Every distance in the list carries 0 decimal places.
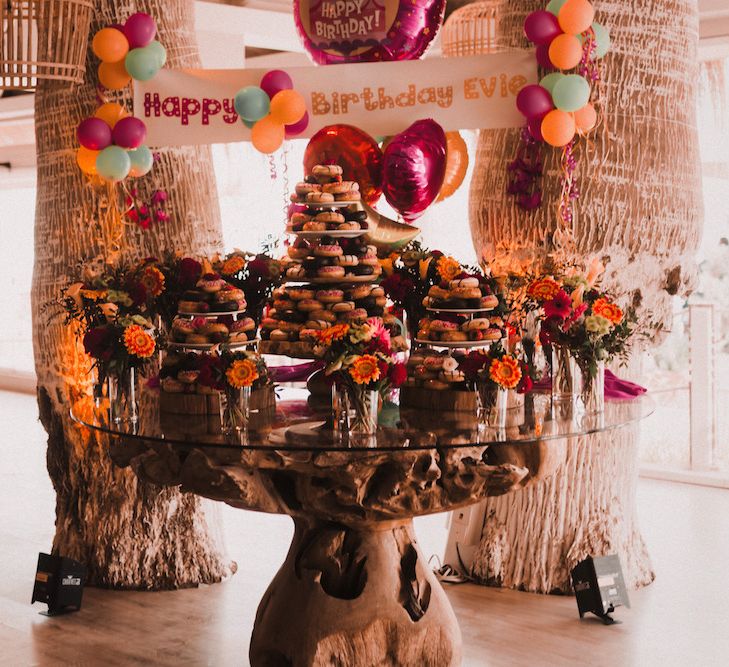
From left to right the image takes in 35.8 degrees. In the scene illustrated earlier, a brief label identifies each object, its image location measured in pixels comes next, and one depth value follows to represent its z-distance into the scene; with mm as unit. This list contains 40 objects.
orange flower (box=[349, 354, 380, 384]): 3115
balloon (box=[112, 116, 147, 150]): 4488
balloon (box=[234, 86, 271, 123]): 4488
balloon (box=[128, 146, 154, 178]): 4539
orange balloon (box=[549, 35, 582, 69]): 4184
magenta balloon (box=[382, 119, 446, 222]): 4391
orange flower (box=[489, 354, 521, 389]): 3240
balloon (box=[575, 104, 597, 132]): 4348
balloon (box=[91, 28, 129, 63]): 4430
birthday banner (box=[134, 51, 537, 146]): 4414
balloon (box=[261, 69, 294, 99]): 4492
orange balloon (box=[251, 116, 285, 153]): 4492
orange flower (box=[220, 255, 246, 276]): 3971
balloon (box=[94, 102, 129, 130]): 4566
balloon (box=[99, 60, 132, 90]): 4562
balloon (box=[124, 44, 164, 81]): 4492
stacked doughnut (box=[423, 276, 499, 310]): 3547
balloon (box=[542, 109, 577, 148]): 4266
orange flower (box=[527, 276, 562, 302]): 3644
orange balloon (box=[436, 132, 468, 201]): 4871
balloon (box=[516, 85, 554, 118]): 4273
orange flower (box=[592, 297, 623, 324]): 3586
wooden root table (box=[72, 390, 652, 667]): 3080
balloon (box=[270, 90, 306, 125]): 4438
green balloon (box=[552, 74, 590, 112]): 4207
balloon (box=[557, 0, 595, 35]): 4145
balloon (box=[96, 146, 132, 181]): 4453
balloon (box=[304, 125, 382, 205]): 4441
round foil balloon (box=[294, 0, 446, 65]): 4363
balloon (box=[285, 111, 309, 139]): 4566
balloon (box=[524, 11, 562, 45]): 4184
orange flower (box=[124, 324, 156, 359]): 3494
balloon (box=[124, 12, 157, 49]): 4453
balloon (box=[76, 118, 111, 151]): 4457
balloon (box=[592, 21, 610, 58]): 4348
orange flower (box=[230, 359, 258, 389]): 3277
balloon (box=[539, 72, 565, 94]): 4266
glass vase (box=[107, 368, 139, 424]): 3432
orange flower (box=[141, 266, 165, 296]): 4062
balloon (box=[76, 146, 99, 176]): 4578
